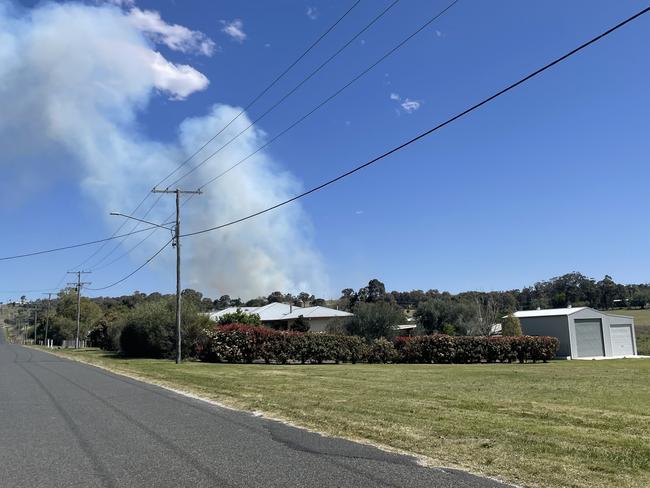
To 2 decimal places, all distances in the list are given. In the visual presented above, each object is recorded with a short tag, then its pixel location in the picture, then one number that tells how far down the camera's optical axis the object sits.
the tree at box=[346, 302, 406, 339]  48.31
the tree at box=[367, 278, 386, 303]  142.11
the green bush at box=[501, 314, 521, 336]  49.12
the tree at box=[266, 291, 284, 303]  160.15
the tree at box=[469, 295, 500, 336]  55.03
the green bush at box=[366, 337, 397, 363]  35.62
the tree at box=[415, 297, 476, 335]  61.50
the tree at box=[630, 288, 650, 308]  133.88
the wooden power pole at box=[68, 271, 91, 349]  73.71
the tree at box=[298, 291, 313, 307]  150.00
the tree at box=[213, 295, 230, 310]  162.40
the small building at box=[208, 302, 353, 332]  63.22
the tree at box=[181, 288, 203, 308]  40.03
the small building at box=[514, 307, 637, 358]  49.50
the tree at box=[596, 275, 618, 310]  133.38
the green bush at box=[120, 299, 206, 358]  37.44
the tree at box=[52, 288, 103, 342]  97.00
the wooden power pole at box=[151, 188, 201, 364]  31.89
